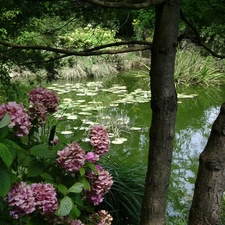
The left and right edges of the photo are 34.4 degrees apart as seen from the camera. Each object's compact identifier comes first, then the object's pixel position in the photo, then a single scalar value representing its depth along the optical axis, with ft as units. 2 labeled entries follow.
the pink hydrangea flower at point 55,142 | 4.43
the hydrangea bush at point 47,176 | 3.30
